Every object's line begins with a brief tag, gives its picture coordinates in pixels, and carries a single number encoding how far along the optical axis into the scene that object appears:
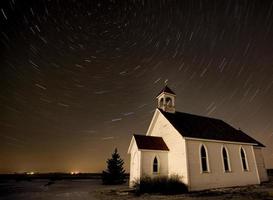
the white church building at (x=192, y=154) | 17.08
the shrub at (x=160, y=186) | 15.65
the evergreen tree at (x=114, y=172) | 29.49
